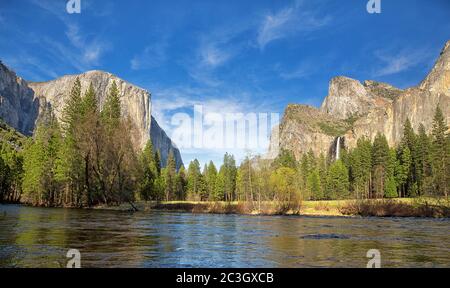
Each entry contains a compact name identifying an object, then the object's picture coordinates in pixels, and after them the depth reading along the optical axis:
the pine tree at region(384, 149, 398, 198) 105.75
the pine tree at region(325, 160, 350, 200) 115.12
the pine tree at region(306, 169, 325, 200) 122.81
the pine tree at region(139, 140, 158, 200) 101.32
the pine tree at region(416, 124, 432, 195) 98.44
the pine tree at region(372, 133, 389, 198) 106.62
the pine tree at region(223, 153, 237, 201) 131.62
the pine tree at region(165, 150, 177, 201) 126.44
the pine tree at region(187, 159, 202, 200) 132.88
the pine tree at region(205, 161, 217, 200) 134.38
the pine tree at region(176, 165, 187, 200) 133.00
